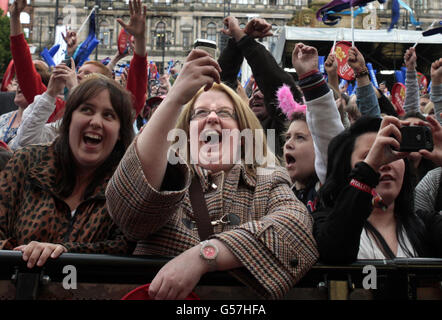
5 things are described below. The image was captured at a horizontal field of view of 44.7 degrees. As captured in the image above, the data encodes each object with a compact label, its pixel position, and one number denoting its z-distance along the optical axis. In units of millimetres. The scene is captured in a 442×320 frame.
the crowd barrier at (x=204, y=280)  1709
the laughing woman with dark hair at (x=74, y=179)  2064
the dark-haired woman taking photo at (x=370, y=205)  1851
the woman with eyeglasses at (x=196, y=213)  1698
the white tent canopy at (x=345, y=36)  18344
